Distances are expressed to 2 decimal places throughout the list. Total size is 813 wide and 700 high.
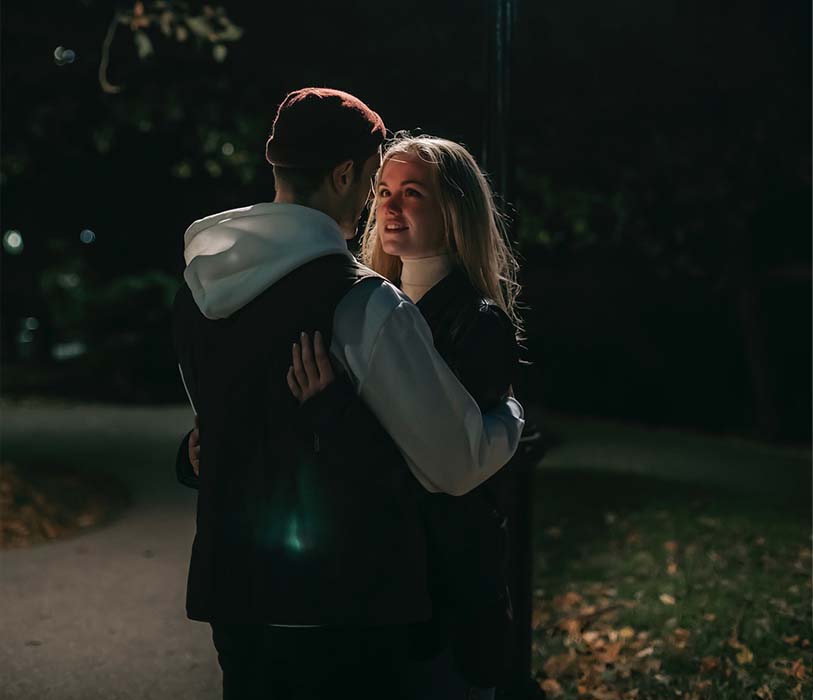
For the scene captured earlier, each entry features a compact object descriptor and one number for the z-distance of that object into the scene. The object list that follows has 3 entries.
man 2.04
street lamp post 3.84
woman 2.21
